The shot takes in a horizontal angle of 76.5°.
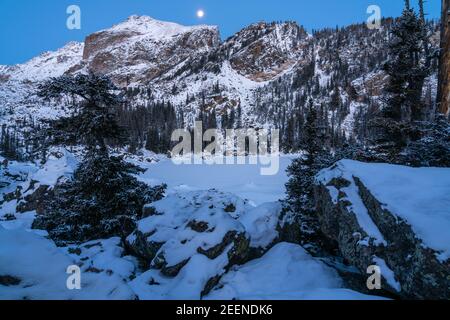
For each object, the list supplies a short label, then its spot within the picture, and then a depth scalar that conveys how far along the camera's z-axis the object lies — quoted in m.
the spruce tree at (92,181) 10.51
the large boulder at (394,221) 4.54
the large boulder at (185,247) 6.66
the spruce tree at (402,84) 11.28
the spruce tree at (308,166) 10.63
